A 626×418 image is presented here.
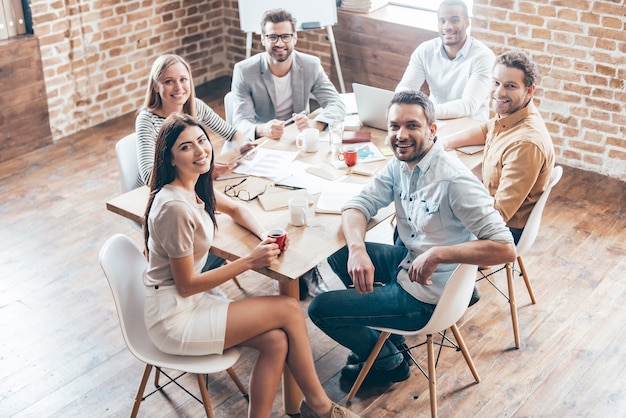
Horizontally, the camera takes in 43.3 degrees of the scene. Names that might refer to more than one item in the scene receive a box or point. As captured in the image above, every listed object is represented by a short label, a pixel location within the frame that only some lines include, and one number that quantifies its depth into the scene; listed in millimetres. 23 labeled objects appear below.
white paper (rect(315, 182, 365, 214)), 3168
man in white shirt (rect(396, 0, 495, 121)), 4242
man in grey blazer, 4105
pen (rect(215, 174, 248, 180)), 3400
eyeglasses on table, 3229
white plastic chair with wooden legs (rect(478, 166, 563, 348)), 3270
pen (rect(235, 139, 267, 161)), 3600
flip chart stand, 5886
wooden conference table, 2812
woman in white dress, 2689
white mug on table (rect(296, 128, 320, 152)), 3672
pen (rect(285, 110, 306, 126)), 4075
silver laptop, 3797
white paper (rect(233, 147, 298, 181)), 3455
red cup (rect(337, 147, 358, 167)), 3514
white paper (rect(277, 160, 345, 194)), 3344
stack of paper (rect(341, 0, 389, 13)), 5934
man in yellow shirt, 3199
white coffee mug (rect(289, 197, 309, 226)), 3008
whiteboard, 5617
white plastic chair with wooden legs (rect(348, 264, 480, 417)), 2750
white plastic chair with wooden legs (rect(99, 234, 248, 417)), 2691
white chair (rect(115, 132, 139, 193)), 3562
